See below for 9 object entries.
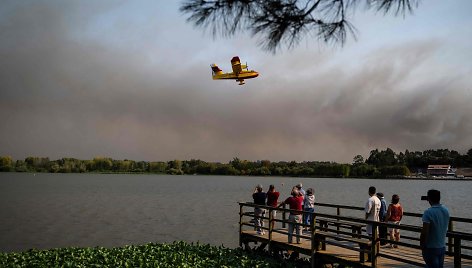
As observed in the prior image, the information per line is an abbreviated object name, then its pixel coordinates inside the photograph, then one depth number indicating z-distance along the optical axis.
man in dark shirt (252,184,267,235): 15.56
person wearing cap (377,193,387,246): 13.21
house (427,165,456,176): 183.12
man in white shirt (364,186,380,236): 11.92
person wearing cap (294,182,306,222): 14.54
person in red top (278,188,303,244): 13.27
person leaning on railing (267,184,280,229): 15.10
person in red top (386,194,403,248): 11.98
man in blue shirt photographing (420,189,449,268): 7.53
